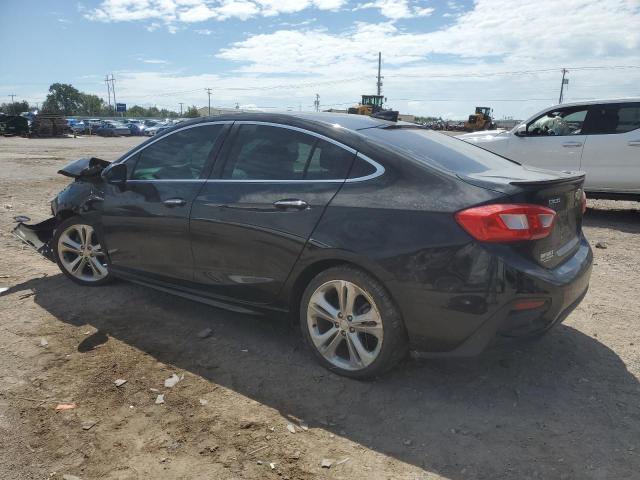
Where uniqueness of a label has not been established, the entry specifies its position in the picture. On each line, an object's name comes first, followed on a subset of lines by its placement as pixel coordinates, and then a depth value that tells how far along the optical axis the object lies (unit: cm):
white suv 800
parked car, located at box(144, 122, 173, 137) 5208
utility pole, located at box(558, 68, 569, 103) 7935
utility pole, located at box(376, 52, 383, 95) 7081
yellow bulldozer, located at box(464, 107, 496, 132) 5000
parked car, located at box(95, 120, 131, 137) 4991
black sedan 275
